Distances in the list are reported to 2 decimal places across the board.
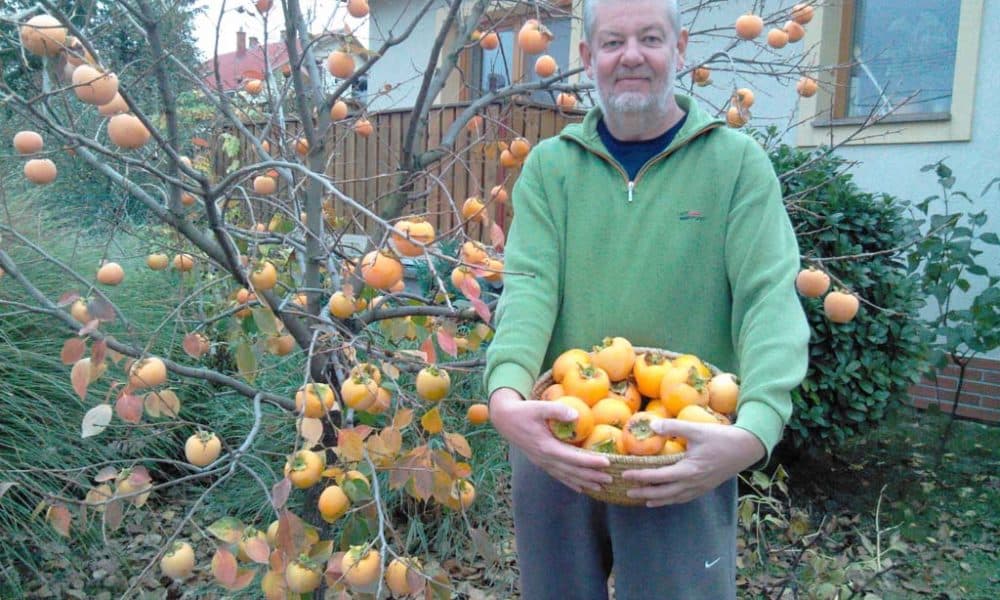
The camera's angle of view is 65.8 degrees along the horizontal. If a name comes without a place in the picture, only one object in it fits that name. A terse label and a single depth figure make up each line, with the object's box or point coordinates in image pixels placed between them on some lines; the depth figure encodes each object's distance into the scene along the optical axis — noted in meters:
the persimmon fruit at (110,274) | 2.11
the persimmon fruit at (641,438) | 1.26
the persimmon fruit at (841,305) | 2.03
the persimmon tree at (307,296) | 1.53
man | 1.39
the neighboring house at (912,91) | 4.52
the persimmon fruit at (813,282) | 1.98
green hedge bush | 3.46
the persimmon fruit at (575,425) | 1.32
